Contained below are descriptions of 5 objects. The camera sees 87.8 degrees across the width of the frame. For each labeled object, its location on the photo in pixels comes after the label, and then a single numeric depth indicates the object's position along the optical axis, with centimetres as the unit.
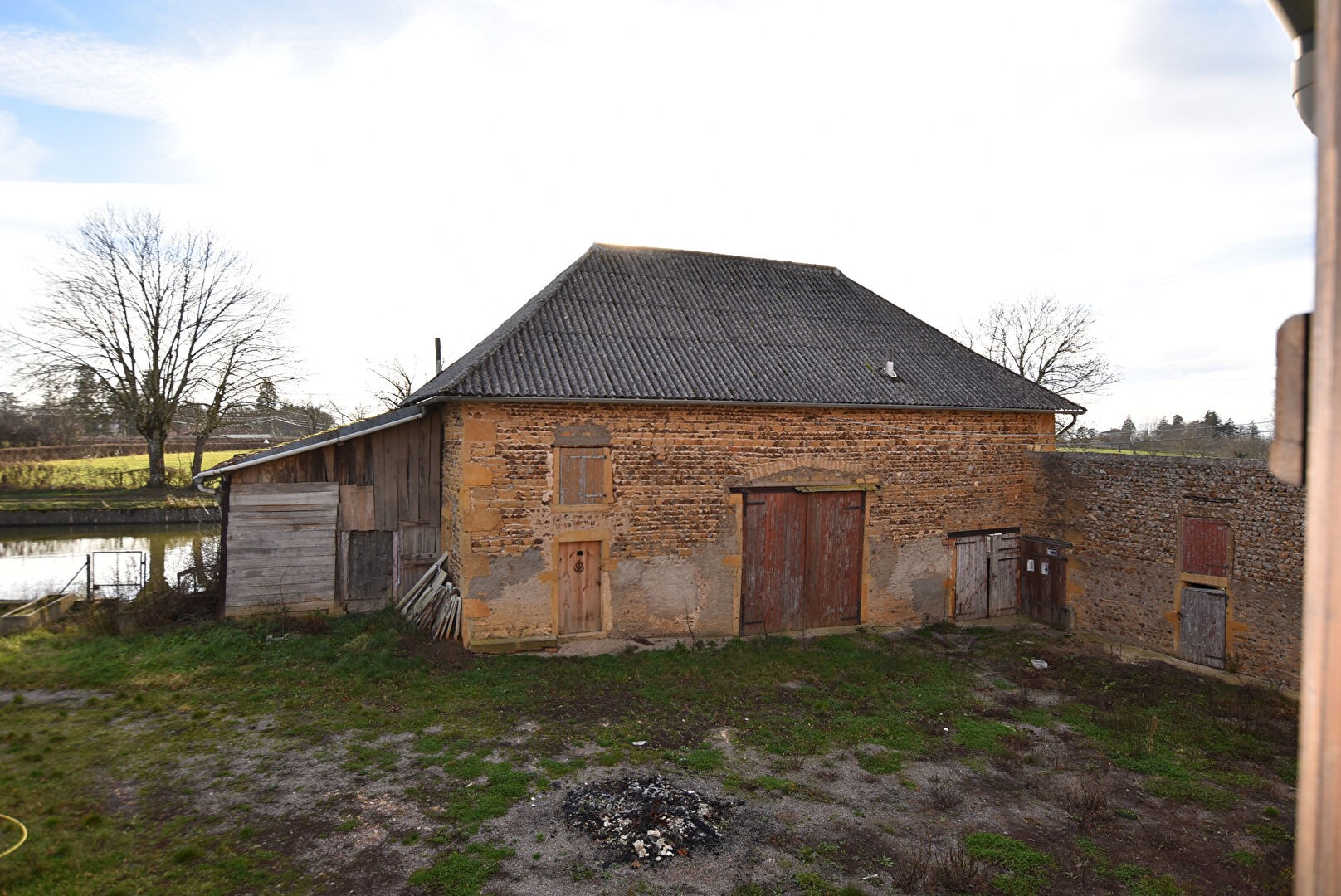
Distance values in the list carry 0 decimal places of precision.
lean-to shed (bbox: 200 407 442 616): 1191
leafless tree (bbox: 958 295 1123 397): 3488
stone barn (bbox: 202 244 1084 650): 1089
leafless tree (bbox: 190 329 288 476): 2811
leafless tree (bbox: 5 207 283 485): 2589
